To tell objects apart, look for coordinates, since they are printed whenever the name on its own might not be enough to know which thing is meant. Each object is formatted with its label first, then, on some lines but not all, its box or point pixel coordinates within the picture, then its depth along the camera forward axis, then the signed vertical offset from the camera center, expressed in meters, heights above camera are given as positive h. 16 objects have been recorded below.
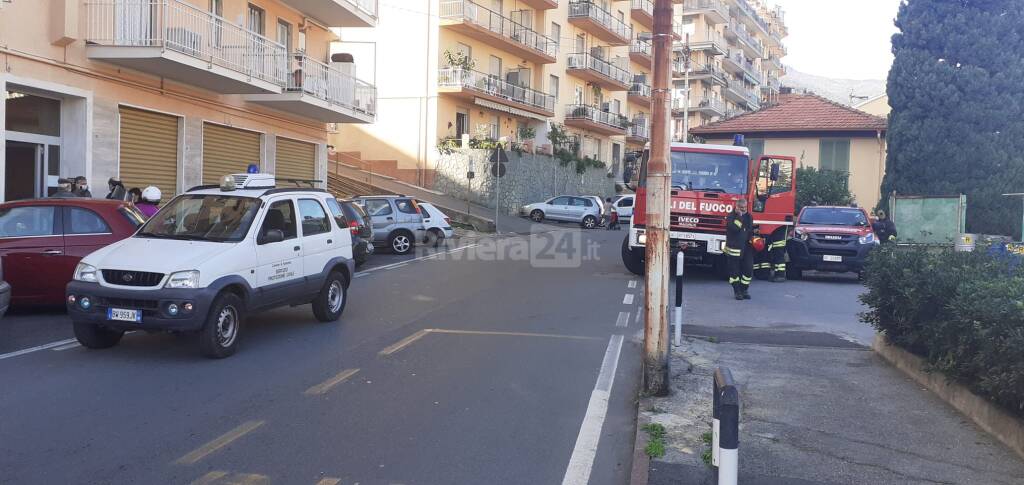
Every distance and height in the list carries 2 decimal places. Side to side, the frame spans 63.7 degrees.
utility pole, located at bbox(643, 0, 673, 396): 6.77 -0.10
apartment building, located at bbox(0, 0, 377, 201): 15.23 +2.62
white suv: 7.82 -0.62
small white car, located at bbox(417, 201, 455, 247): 22.58 -0.34
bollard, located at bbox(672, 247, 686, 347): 9.24 -0.96
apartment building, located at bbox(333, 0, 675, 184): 37.06 +7.06
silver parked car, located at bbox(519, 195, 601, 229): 37.16 +0.32
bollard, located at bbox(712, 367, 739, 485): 3.31 -0.85
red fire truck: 16.09 +0.54
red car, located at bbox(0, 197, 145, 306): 10.23 -0.46
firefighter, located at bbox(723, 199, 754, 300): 13.91 -0.46
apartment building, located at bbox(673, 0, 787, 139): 65.69 +14.17
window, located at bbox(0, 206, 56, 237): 10.38 -0.26
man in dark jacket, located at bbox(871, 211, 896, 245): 20.34 -0.04
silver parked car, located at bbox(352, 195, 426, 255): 20.80 -0.24
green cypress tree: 28.69 +4.38
